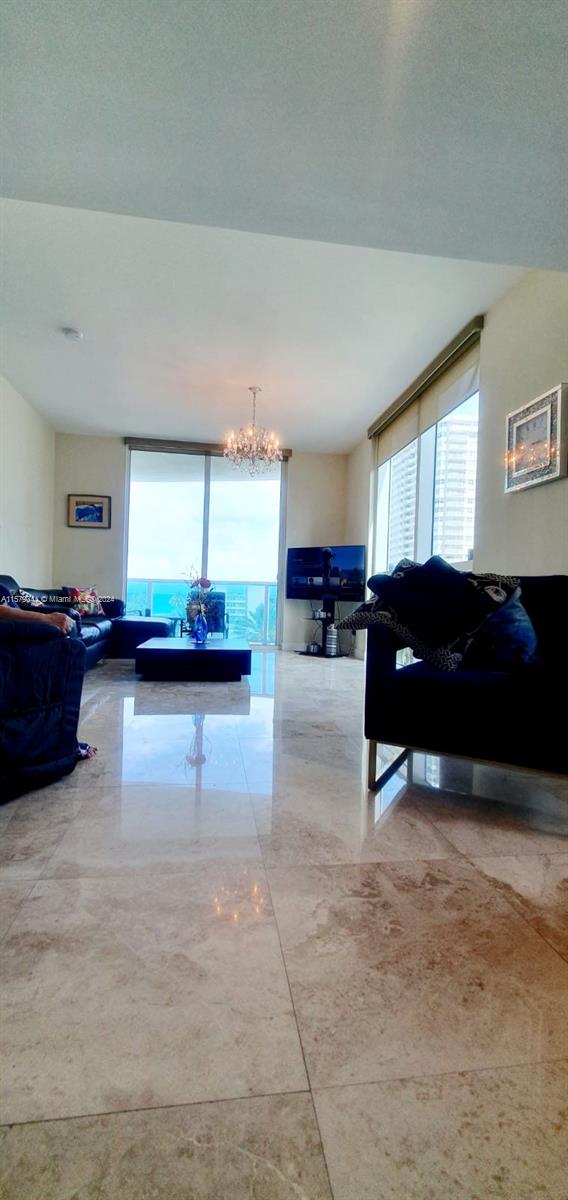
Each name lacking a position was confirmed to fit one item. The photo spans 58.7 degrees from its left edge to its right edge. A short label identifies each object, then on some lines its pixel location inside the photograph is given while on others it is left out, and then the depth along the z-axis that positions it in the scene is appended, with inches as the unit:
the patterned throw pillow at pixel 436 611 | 82.5
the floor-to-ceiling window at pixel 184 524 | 272.5
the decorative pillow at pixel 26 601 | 163.6
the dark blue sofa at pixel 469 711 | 71.0
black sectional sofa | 200.7
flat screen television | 246.2
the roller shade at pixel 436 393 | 145.0
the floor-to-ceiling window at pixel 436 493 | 151.5
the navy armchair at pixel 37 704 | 72.8
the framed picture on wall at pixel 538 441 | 105.0
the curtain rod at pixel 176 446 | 263.3
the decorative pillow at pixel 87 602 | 210.5
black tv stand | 254.4
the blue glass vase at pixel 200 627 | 185.0
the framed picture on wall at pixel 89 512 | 261.7
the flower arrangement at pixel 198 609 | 185.3
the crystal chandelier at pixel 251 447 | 203.9
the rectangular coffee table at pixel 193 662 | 169.5
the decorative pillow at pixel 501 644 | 85.8
